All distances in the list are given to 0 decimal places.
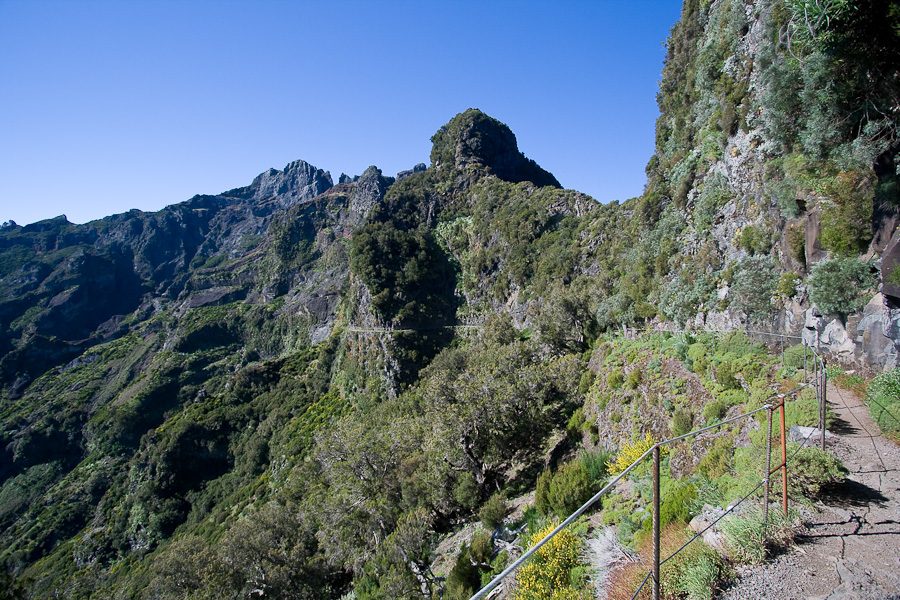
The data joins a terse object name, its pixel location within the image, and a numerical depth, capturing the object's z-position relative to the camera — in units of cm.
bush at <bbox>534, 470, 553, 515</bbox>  1457
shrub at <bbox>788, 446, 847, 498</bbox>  539
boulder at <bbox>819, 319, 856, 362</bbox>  988
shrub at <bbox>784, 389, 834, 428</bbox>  761
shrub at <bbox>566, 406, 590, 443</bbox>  2084
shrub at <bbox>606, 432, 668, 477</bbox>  1216
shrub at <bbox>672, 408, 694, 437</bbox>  1171
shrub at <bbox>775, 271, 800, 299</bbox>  1259
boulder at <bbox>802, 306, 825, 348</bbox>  1091
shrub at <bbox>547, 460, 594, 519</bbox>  1304
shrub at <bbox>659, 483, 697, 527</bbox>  719
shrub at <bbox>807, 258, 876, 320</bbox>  975
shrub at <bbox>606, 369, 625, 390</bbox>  1853
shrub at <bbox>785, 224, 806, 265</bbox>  1262
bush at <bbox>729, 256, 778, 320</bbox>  1372
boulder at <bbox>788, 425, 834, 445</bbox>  708
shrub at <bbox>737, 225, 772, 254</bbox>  1520
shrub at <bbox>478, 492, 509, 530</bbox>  1712
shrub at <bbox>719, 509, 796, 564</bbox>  461
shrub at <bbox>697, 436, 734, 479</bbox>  817
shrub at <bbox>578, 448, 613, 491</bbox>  1410
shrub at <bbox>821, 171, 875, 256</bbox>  1023
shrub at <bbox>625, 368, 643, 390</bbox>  1667
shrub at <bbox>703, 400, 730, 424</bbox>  1064
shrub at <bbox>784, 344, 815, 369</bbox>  1035
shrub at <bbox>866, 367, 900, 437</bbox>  711
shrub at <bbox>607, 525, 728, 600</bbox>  434
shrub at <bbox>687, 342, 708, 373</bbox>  1350
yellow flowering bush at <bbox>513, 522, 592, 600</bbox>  828
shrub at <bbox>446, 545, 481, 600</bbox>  1405
